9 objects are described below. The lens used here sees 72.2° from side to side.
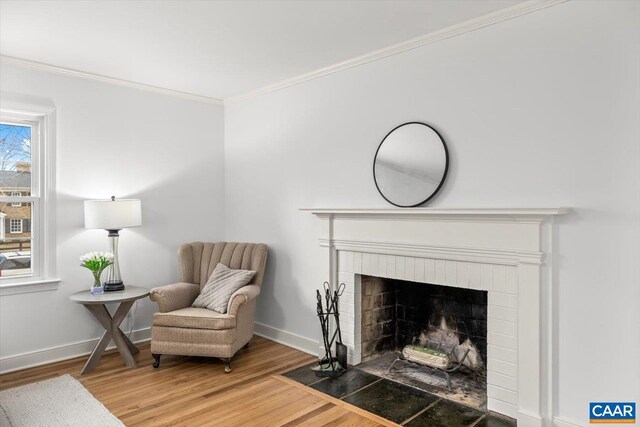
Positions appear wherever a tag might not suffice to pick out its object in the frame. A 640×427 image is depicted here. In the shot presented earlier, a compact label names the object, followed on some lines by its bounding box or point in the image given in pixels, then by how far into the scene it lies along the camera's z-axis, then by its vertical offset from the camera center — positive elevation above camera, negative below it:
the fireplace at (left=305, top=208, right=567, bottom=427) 2.52 -0.37
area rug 2.67 -1.26
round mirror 3.03 +0.34
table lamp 3.63 -0.05
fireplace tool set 3.41 -1.05
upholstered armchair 3.45 -0.88
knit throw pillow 3.70 -0.65
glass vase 3.64 -0.62
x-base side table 3.48 -0.86
